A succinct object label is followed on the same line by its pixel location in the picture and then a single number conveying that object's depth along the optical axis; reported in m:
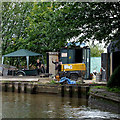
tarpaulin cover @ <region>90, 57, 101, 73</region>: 37.19
